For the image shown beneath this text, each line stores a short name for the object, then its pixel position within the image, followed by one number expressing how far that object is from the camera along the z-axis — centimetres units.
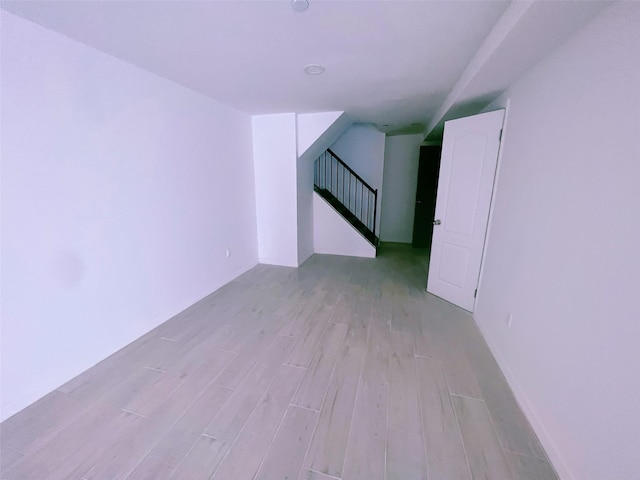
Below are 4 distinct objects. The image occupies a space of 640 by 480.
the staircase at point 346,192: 546
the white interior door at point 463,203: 251
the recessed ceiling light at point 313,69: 207
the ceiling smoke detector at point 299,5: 130
